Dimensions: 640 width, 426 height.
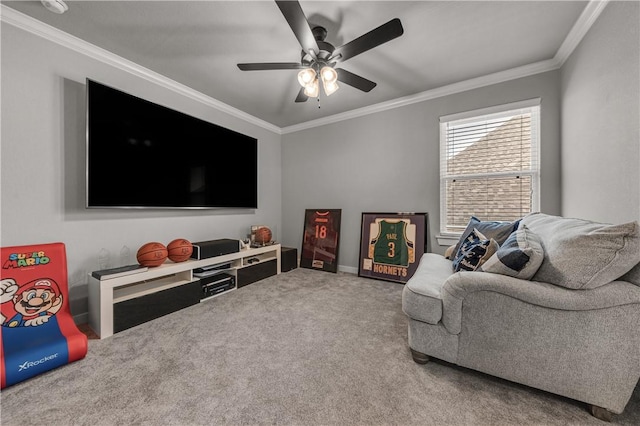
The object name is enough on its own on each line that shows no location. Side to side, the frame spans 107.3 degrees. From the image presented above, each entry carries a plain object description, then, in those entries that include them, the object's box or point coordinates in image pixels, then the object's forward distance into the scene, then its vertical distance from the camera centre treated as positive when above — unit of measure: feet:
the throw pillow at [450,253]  8.01 -1.47
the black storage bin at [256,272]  9.75 -2.70
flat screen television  6.78 +1.90
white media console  6.08 -2.38
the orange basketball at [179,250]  7.70 -1.29
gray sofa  3.47 -1.75
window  8.35 +1.76
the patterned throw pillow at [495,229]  6.45 -0.54
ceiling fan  4.80 +3.88
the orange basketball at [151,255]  6.98 -1.33
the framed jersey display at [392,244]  10.07 -1.51
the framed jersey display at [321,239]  12.10 -1.53
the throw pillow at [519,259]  4.03 -0.85
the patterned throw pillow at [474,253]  5.38 -1.03
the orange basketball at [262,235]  11.15 -1.16
